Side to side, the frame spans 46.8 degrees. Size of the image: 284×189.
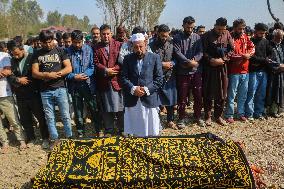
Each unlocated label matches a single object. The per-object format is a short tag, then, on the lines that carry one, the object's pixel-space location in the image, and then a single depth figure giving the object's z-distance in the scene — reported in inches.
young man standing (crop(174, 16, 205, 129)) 237.8
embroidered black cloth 128.8
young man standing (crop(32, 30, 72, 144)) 207.3
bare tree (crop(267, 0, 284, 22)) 498.6
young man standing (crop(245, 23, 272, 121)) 255.9
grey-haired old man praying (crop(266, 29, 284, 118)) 259.4
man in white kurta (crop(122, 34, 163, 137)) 190.7
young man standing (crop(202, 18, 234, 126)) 239.1
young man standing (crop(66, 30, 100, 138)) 217.8
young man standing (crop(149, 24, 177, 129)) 234.7
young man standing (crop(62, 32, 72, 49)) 257.4
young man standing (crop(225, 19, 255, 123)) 245.8
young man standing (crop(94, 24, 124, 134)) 221.6
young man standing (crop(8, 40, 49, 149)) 213.9
